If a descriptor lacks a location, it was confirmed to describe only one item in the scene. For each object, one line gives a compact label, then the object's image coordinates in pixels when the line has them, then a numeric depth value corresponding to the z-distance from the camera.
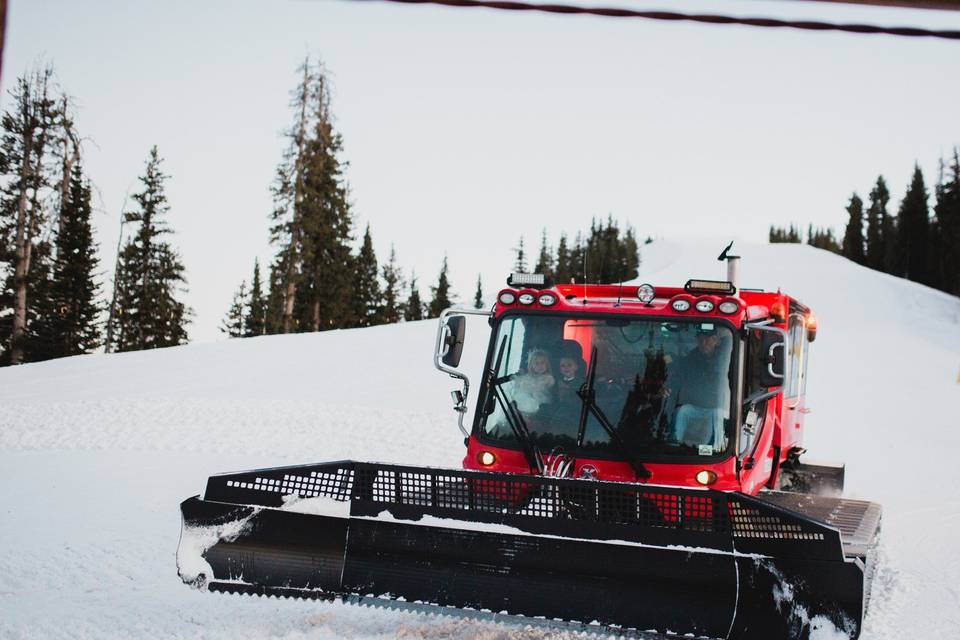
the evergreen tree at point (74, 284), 39.97
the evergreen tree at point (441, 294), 88.44
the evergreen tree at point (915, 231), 82.38
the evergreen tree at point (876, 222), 96.12
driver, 5.54
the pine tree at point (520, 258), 103.06
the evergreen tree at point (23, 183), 31.41
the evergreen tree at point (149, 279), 47.66
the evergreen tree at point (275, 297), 41.69
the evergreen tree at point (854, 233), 100.62
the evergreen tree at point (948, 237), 71.06
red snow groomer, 4.51
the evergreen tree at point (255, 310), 79.19
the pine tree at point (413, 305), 93.81
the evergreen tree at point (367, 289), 66.62
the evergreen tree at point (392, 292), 78.11
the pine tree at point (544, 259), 108.81
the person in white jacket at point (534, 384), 5.83
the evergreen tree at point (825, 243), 125.31
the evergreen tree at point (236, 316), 98.06
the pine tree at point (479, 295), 100.11
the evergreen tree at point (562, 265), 102.61
